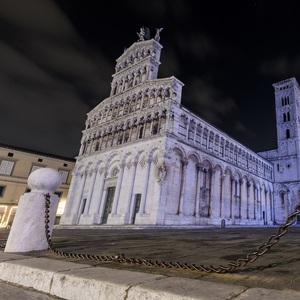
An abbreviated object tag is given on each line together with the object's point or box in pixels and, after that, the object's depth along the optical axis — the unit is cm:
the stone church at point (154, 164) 1967
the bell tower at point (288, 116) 3838
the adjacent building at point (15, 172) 3030
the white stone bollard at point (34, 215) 367
